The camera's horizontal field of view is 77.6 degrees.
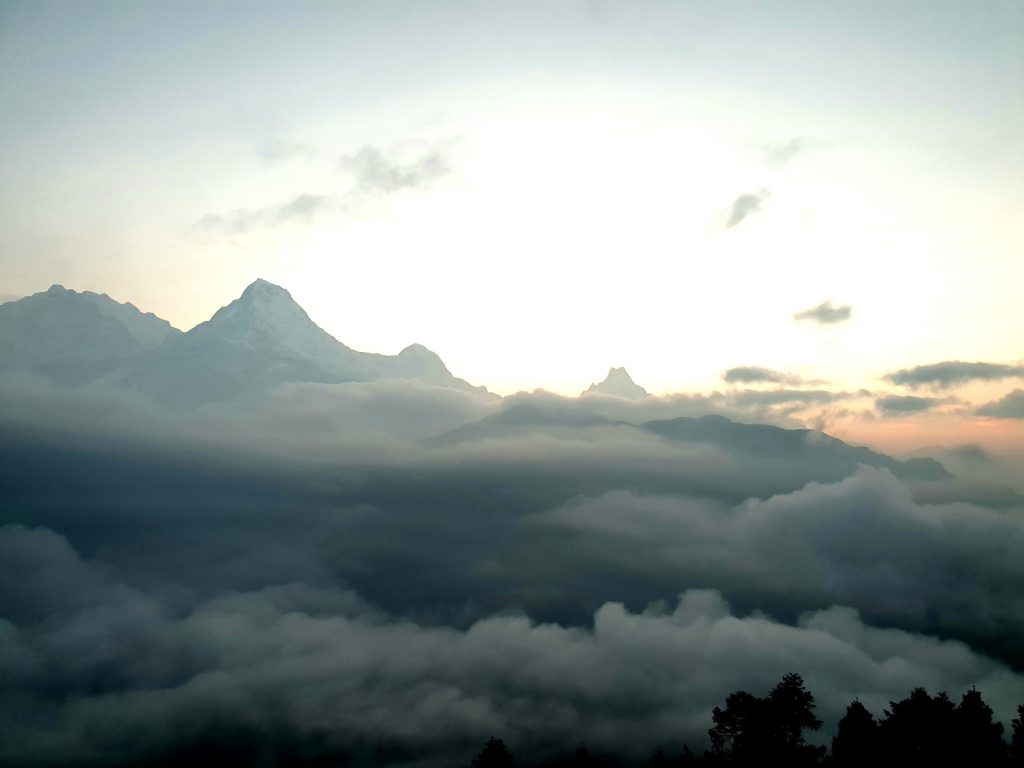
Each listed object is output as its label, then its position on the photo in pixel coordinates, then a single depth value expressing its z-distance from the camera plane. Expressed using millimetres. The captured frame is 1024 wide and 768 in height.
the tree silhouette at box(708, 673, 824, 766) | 98312
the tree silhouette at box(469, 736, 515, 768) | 99312
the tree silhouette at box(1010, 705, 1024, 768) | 82500
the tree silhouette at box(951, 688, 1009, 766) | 79812
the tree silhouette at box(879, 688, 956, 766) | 83188
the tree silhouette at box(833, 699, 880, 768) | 90375
